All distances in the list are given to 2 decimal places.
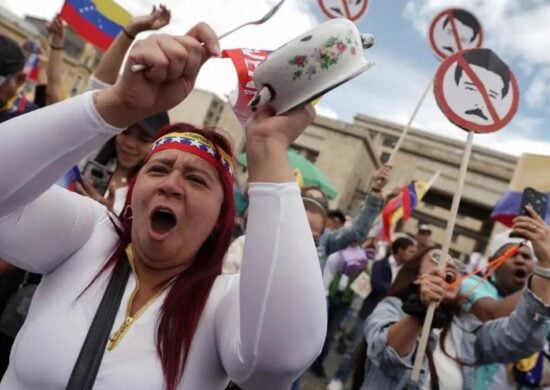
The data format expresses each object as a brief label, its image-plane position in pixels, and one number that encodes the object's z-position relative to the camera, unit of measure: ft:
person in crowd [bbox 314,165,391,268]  11.32
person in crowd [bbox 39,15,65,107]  8.77
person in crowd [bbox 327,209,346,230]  19.61
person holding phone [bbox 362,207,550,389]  6.41
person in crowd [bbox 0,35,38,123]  8.91
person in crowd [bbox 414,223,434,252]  20.78
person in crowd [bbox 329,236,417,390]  15.25
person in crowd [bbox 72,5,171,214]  6.78
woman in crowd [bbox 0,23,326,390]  2.69
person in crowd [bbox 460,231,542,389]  7.88
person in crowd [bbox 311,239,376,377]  16.47
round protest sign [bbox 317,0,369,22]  11.56
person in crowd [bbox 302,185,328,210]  11.21
